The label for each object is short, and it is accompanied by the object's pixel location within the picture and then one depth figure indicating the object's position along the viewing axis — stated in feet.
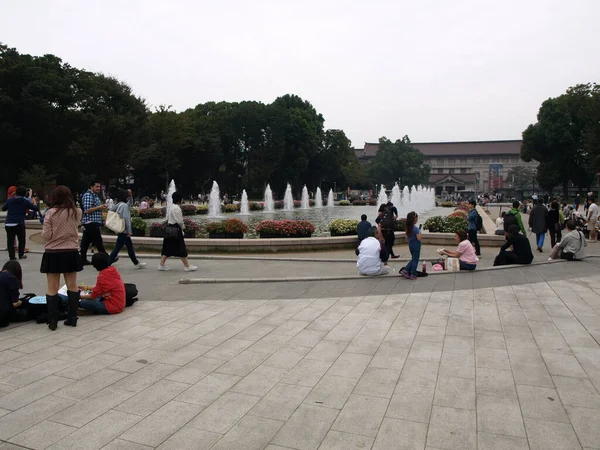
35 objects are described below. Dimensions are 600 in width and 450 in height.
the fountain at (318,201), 172.94
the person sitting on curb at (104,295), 21.49
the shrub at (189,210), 105.50
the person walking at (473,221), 40.88
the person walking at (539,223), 46.24
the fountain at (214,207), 107.89
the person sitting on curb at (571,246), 36.70
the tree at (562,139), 185.88
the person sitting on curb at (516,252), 34.71
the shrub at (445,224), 53.88
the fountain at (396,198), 125.41
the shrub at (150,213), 92.97
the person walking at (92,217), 32.14
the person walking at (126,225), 33.47
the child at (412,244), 30.30
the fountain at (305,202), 158.56
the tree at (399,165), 287.07
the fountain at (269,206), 135.85
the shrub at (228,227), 48.57
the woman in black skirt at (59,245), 18.65
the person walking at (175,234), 31.14
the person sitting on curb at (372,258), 30.71
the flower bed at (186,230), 48.91
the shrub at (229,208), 119.24
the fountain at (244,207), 120.22
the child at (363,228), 39.99
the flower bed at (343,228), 51.34
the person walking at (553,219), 48.80
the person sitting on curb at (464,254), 32.63
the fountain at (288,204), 153.30
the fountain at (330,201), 180.05
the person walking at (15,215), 34.76
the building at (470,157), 373.20
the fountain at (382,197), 126.33
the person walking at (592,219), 53.26
